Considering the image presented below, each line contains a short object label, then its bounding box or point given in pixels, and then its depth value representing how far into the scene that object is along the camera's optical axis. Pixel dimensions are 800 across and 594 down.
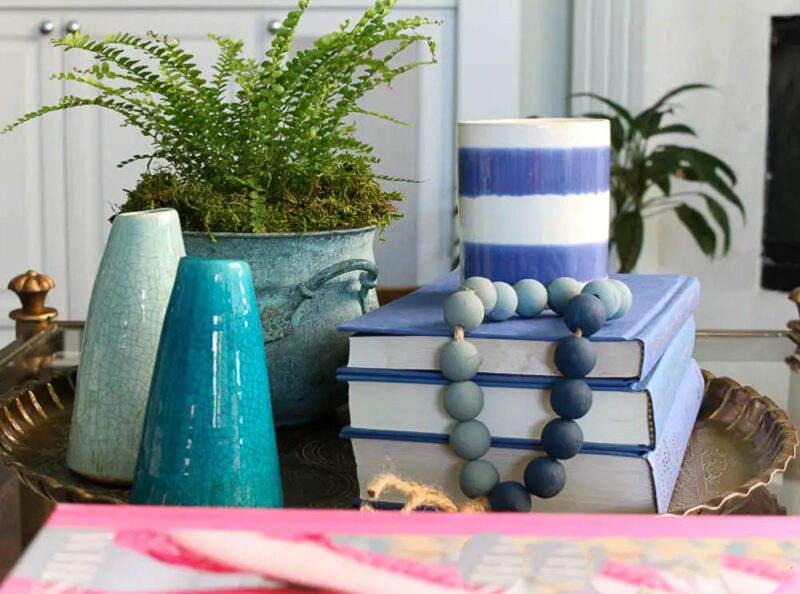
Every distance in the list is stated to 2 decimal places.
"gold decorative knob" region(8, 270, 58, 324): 1.07
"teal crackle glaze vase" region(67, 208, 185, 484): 0.58
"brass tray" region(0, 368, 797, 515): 0.58
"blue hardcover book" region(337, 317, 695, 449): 0.53
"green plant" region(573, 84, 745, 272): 1.98
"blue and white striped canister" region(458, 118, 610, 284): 0.61
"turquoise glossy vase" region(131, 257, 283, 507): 0.47
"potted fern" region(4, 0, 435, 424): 0.65
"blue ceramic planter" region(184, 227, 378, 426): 0.67
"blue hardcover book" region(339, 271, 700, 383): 0.53
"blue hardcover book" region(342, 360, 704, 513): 0.53
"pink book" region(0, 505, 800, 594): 0.33
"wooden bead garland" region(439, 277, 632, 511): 0.52
